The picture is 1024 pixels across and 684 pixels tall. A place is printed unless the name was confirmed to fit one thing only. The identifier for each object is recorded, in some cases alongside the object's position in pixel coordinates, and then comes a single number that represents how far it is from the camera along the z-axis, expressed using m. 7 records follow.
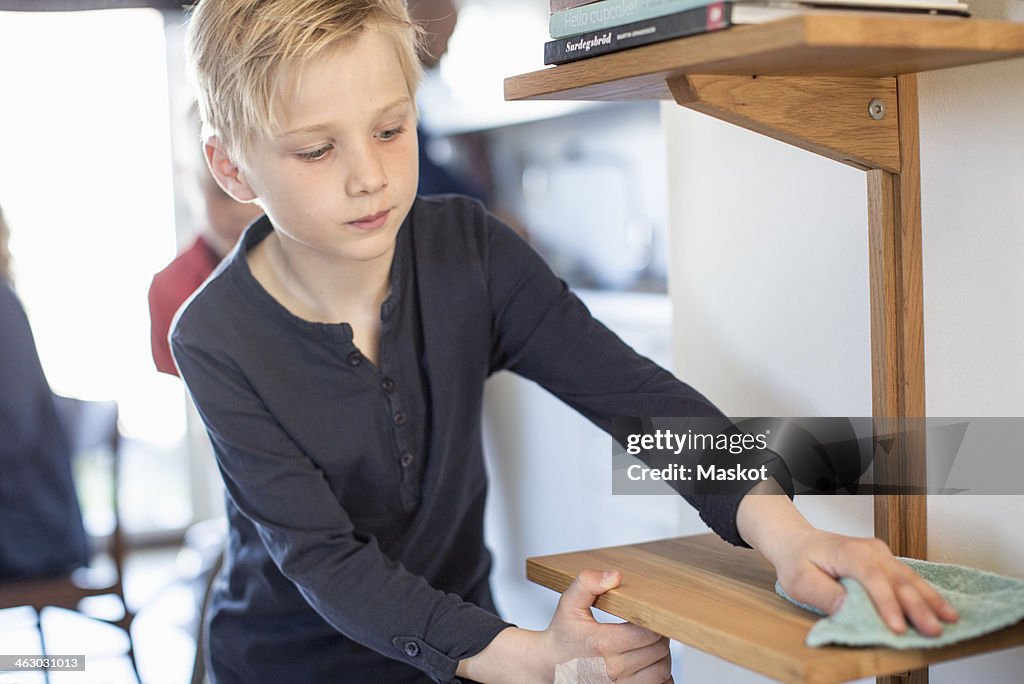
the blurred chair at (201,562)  1.73
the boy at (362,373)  0.92
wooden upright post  0.85
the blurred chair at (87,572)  1.59
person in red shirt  1.66
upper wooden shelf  0.66
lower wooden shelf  0.66
